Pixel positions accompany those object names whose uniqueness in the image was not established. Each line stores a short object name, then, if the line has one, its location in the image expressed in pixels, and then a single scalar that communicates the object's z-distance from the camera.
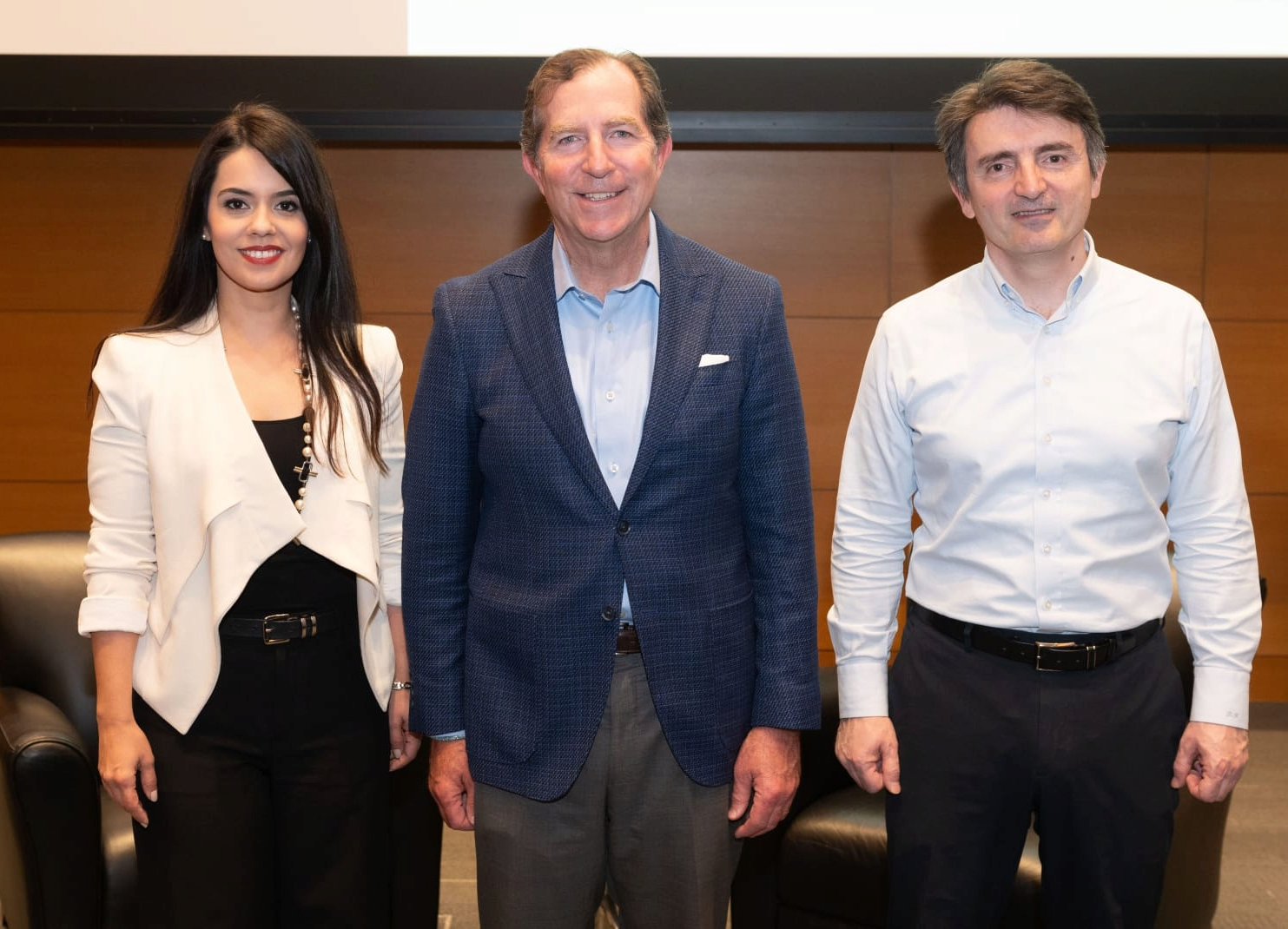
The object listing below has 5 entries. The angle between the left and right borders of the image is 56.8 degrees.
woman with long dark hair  1.86
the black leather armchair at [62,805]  2.36
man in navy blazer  1.77
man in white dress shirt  1.86
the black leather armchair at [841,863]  2.47
